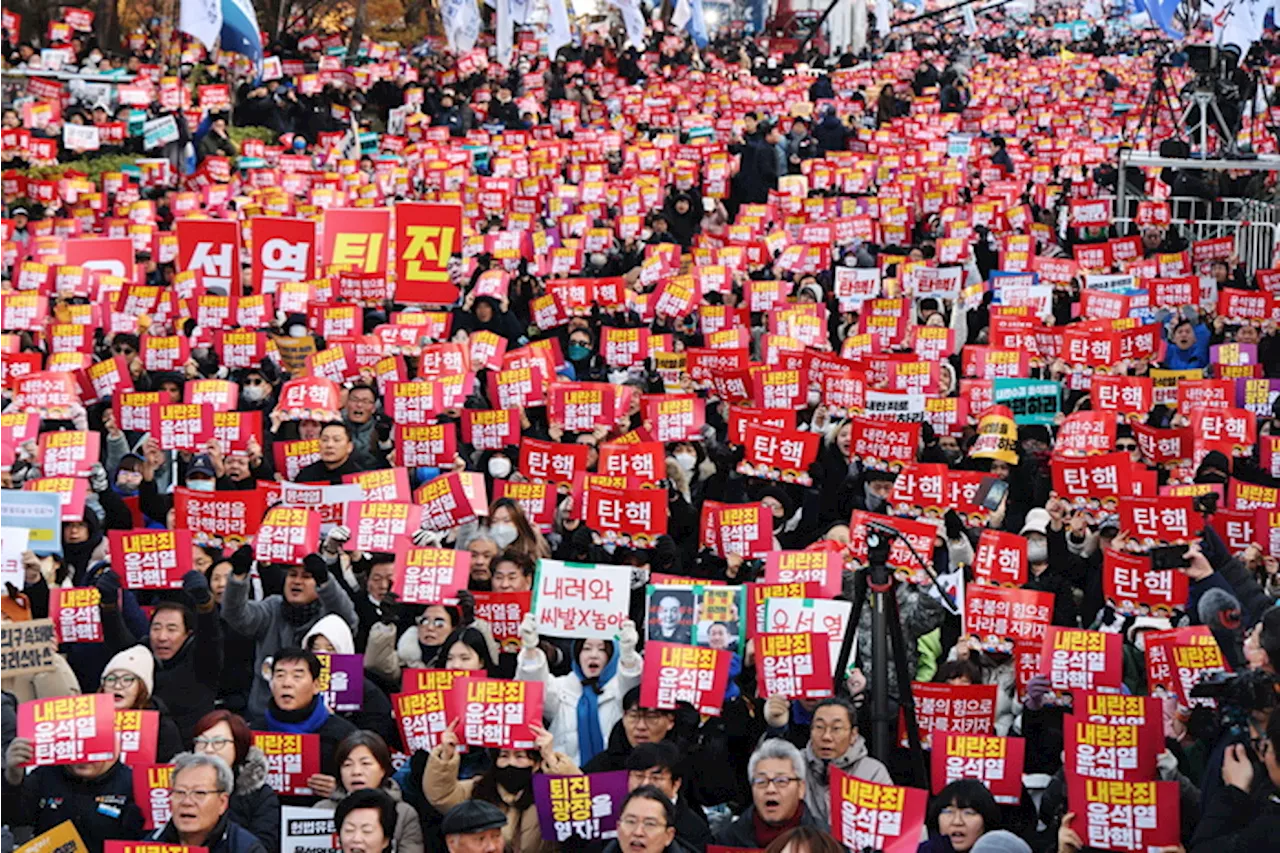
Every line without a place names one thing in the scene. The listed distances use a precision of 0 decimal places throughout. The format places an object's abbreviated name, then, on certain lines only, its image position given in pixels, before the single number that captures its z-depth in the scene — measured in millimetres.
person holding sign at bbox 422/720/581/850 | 7562
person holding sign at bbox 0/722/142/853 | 7562
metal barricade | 20422
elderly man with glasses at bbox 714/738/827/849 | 7137
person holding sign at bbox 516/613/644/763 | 8258
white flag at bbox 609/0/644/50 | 34812
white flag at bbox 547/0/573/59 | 30906
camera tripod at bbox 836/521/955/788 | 7621
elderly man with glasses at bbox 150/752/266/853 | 7023
